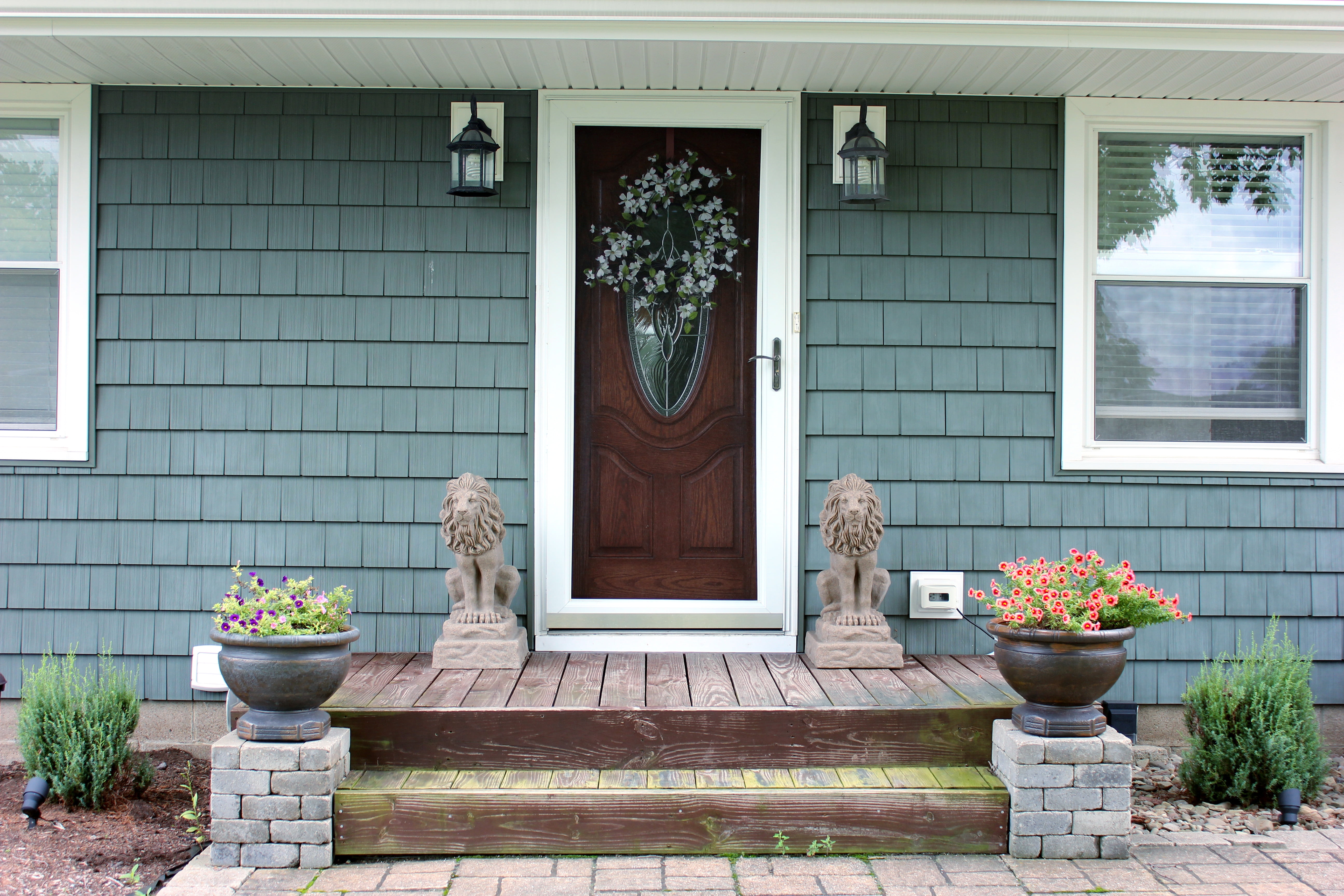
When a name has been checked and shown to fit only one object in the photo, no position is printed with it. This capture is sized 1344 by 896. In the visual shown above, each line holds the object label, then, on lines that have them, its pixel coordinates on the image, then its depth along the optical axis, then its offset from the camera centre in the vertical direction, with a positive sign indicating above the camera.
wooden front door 3.58 +0.11
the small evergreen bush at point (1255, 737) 2.97 -0.87
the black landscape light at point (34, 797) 2.79 -1.04
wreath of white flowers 3.57 +0.76
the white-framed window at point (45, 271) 3.45 +0.64
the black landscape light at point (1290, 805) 2.90 -1.05
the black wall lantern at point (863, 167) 3.32 +1.03
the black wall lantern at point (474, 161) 3.29 +1.02
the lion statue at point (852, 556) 3.04 -0.33
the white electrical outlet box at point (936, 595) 3.49 -0.51
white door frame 3.49 +0.32
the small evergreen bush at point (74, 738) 2.89 -0.89
